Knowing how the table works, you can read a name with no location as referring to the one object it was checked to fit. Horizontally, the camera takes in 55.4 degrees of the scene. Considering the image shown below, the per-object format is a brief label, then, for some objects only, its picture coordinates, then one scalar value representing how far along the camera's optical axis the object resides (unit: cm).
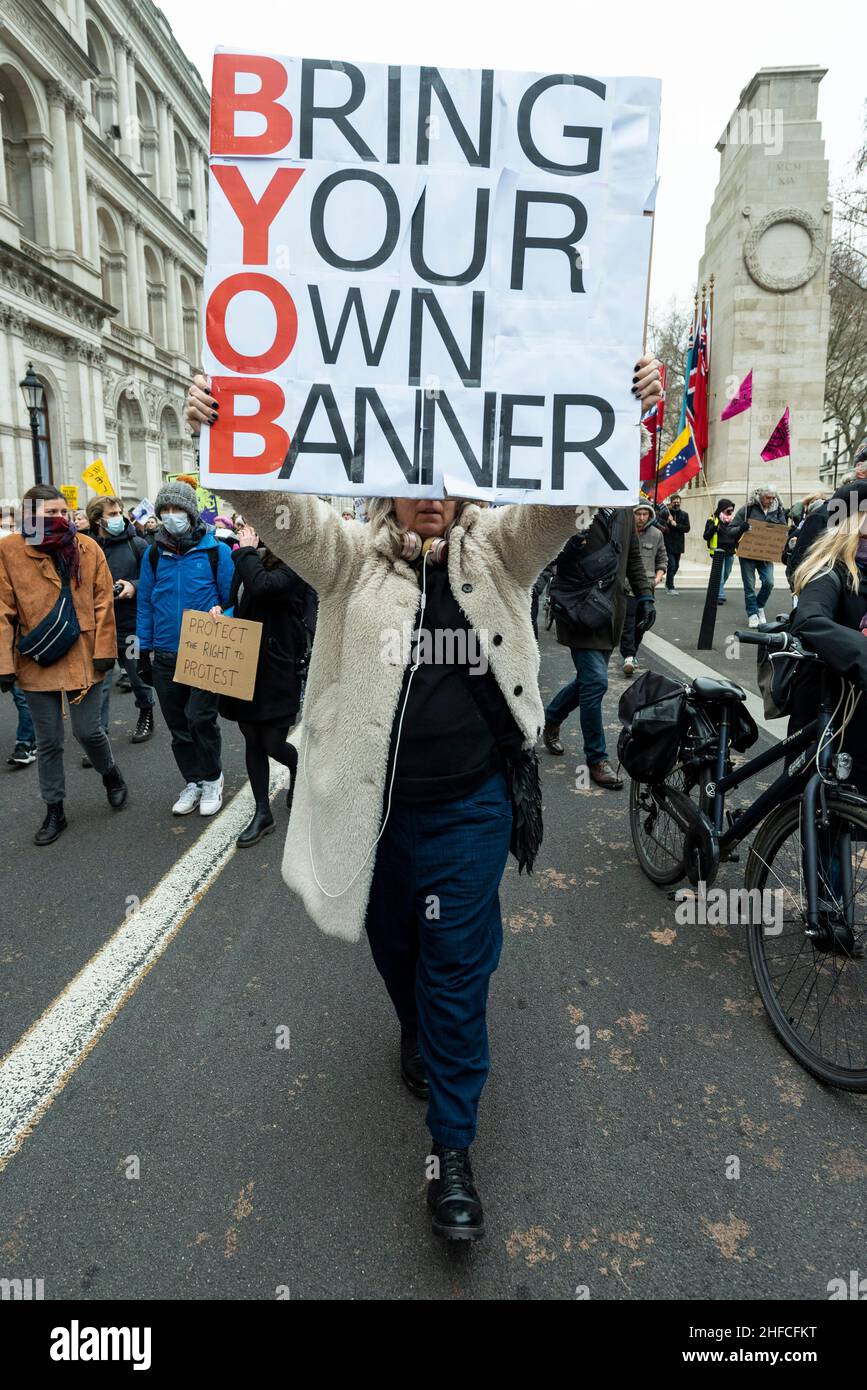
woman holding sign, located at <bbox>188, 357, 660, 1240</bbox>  215
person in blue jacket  518
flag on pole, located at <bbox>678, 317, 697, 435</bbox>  2188
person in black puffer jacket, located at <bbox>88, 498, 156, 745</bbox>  719
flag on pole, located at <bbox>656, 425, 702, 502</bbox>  1177
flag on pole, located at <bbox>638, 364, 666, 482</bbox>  2103
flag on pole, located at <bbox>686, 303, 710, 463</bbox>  2200
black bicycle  272
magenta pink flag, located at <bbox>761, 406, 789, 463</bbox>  1284
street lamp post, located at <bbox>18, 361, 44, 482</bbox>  1869
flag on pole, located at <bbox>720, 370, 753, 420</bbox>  1324
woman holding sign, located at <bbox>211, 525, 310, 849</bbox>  457
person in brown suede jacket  492
